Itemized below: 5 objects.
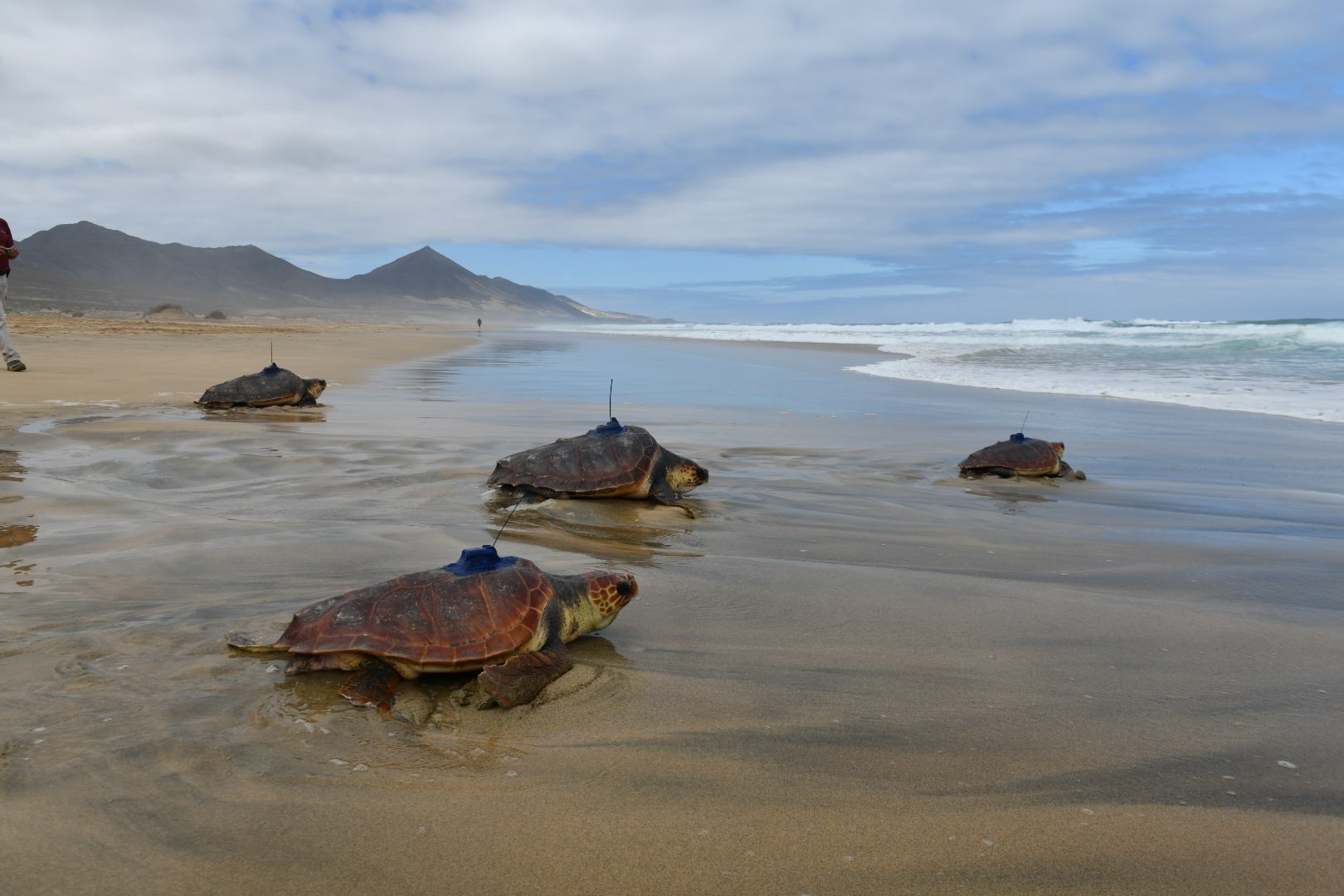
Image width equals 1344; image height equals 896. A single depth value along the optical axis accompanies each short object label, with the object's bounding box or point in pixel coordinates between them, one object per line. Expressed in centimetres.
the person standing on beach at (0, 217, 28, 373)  1320
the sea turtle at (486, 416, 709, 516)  670
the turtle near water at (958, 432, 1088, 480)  820
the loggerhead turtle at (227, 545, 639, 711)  309
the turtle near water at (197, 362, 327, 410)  1161
